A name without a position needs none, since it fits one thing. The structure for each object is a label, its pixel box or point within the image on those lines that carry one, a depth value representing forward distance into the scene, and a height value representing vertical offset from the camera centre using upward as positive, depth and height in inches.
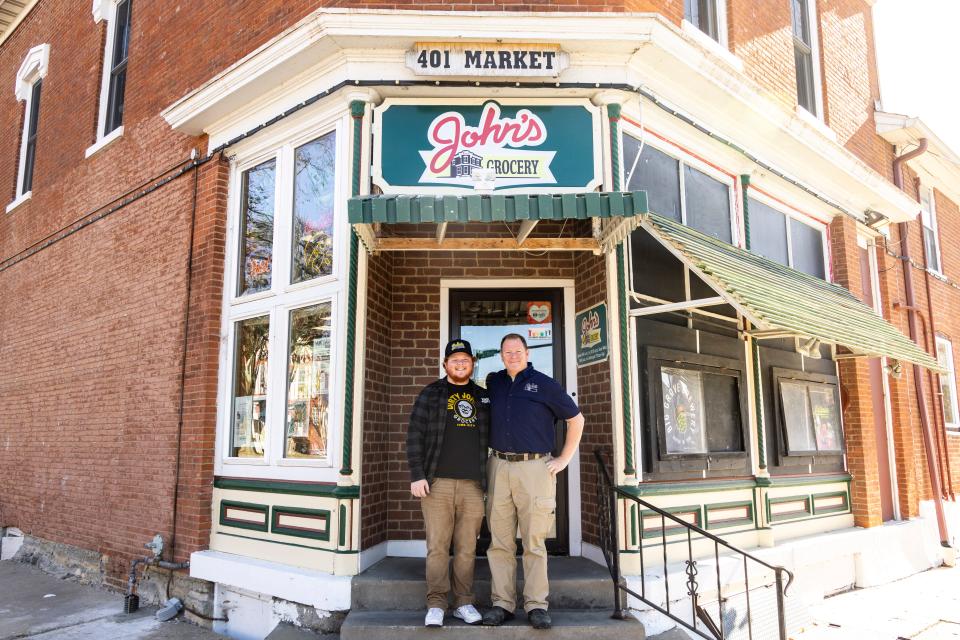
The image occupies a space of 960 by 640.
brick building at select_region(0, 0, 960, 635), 217.3 +55.7
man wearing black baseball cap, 184.5 -10.3
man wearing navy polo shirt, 178.9 -12.6
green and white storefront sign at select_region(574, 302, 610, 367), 224.1 +33.1
